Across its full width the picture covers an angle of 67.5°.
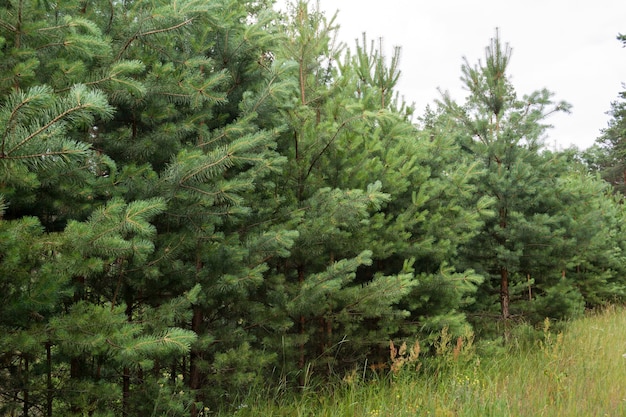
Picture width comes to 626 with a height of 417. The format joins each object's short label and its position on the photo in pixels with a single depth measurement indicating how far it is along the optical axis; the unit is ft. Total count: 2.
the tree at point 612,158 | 106.66
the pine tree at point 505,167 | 23.30
